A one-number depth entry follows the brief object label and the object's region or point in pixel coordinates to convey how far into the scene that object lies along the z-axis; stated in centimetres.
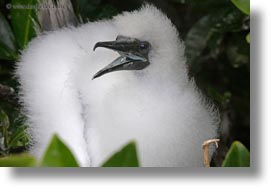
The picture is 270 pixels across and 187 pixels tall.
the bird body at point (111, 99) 286
